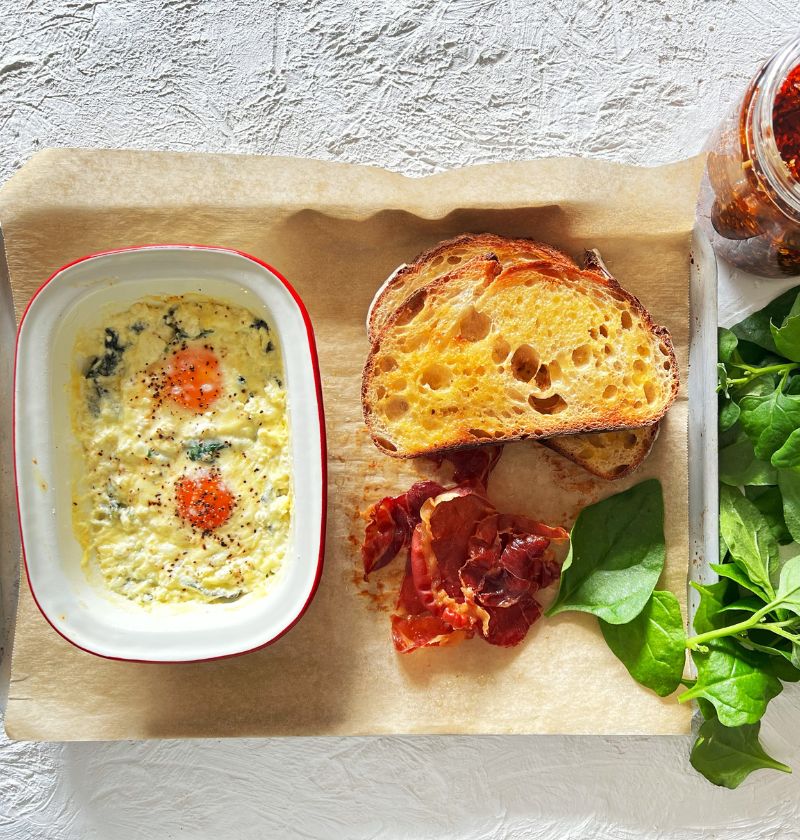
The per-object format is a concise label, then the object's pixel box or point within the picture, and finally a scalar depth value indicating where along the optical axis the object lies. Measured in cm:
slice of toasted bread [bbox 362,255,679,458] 58
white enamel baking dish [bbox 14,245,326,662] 55
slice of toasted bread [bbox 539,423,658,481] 59
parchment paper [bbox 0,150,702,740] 59
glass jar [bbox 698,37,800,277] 54
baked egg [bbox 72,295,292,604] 57
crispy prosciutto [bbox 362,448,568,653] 59
